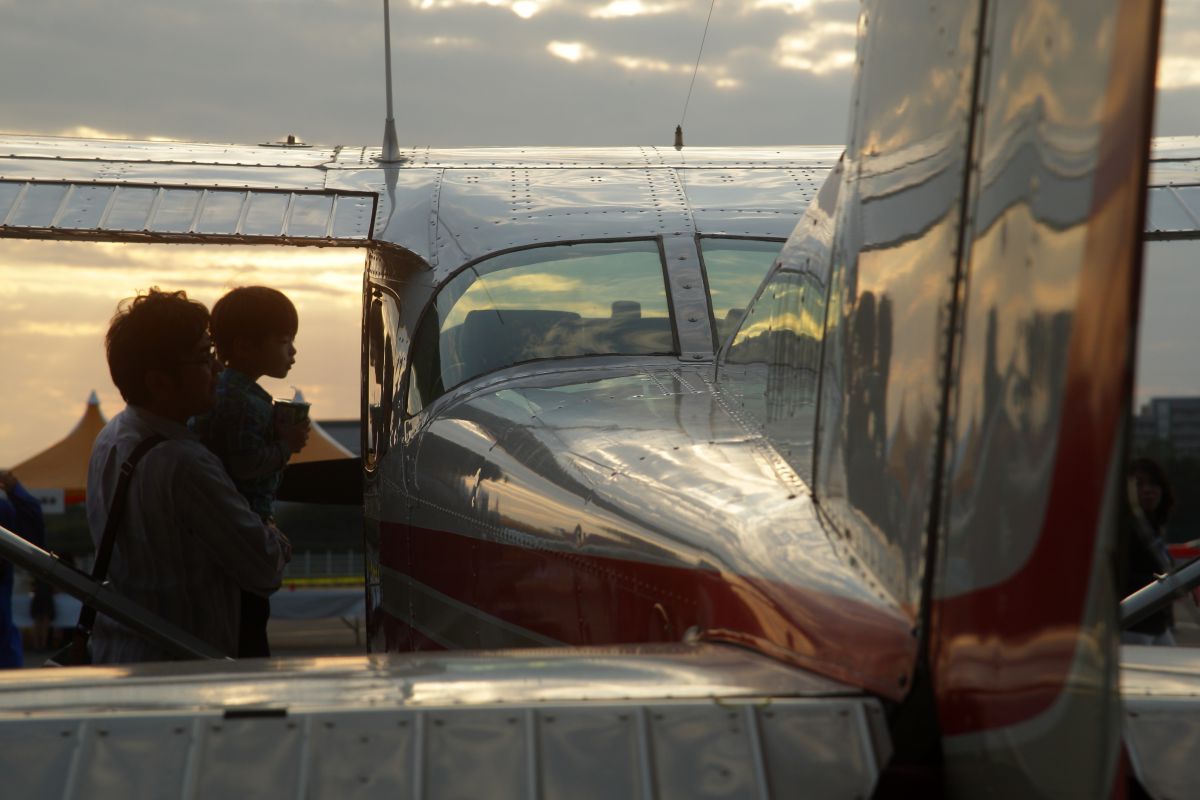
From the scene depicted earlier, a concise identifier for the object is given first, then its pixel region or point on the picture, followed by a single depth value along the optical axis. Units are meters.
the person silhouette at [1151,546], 6.33
